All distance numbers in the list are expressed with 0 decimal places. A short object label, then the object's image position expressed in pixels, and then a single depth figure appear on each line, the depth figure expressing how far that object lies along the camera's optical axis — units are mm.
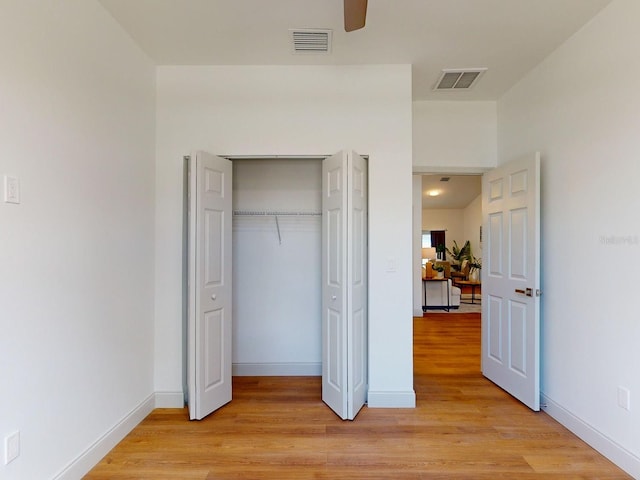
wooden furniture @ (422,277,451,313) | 7191
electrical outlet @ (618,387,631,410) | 2107
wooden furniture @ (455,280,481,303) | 8831
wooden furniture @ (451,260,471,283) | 10039
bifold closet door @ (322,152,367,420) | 2695
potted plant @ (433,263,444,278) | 7796
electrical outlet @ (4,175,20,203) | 1603
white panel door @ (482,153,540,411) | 2852
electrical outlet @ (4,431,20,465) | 1605
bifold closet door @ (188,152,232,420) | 2658
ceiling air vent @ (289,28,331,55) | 2533
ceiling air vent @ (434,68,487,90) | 3057
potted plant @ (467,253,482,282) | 9664
